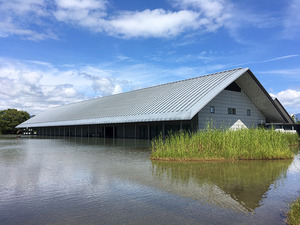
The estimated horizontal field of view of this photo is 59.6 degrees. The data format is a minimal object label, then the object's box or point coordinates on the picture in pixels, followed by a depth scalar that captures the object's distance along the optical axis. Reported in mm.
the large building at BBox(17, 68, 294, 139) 26609
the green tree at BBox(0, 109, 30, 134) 76125
